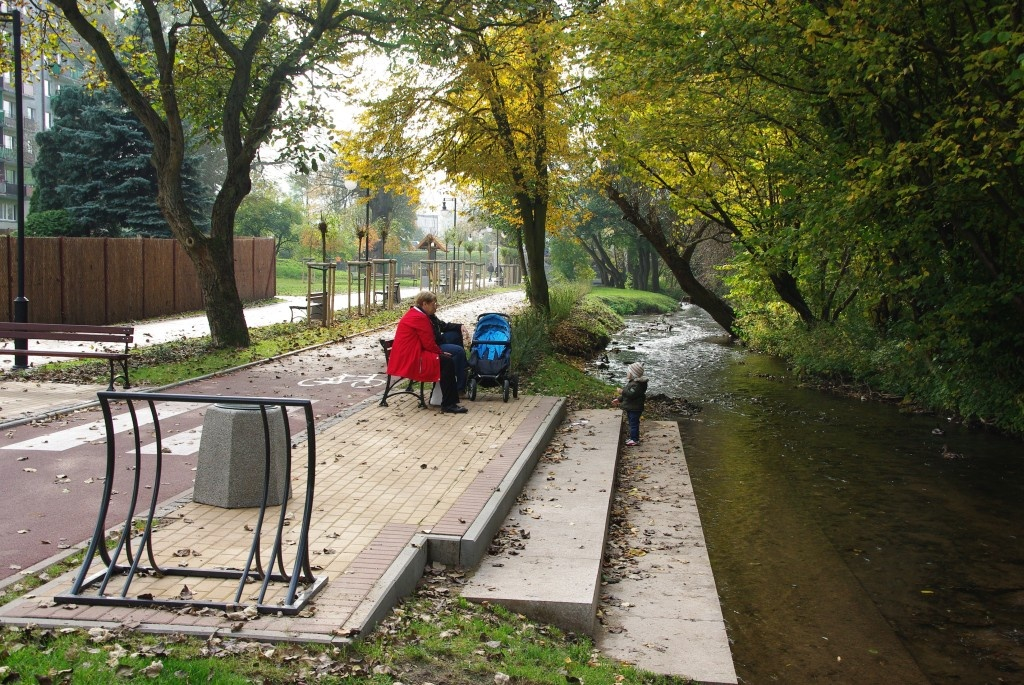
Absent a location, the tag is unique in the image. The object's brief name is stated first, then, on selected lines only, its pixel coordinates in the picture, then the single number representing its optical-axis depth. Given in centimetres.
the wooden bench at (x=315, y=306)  2627
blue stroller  1434
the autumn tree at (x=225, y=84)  1831
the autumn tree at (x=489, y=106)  2003
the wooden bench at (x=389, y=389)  1370
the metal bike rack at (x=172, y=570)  556
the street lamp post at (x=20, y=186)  1625
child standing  1323
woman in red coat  1279
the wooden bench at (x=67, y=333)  1475
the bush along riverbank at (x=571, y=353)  1683
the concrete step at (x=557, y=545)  647
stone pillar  802
